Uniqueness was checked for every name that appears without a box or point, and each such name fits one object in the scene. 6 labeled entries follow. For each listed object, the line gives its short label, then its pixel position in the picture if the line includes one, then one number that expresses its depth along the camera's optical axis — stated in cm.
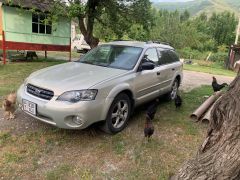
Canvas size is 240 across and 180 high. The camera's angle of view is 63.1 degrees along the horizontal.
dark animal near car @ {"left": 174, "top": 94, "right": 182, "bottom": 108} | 487
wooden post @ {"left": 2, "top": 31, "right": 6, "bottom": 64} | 938
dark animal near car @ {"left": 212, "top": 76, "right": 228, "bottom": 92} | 552
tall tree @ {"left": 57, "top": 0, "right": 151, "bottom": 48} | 945
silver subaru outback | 306
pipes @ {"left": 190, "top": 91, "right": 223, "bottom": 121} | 450
